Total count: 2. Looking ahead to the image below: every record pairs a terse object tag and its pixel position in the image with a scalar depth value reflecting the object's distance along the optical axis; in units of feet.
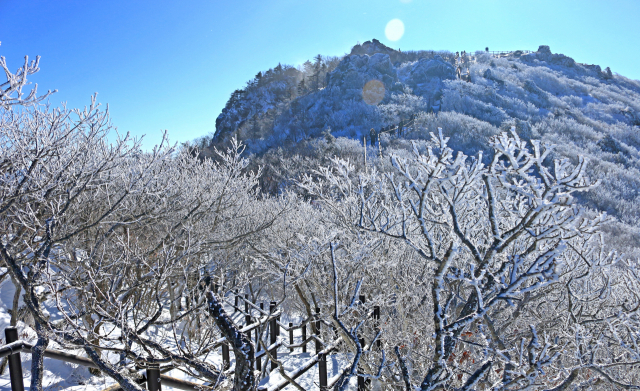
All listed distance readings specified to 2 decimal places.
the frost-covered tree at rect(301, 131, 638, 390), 6.97
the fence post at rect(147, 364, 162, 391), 8.39
